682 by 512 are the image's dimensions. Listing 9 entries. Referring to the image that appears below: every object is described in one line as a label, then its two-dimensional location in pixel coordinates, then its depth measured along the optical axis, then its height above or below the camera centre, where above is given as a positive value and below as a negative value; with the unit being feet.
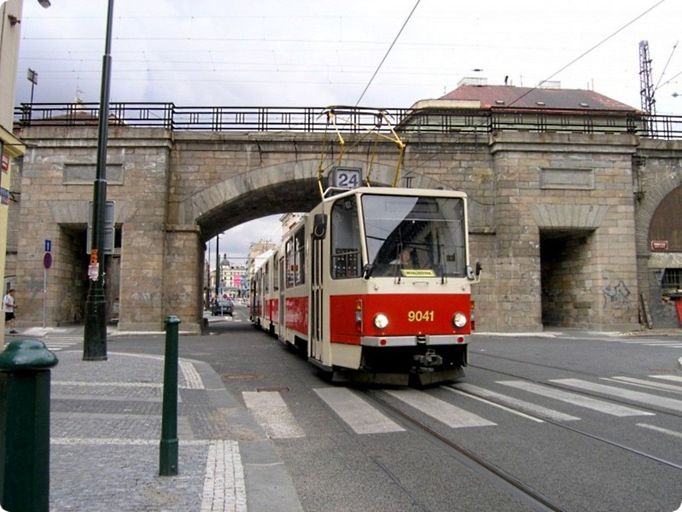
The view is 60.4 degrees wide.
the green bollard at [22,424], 8.86 -1.95
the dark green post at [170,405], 14.79 -2.81
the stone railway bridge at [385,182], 75.46 +13.02
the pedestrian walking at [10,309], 67.77 -1.40
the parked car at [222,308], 168.64 -3.27
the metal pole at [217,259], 168.83 +11.05
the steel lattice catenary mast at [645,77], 172.55 +65.32
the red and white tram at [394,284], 28.37 +0.59
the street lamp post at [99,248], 37.37 +3.28
